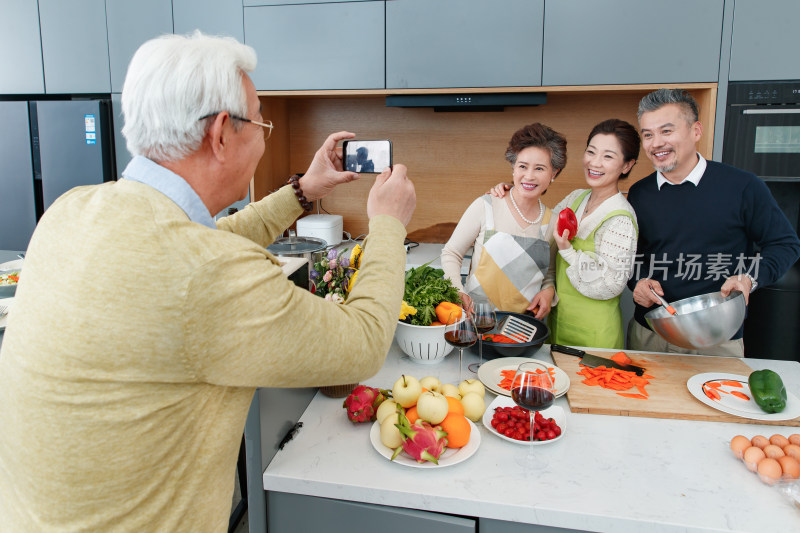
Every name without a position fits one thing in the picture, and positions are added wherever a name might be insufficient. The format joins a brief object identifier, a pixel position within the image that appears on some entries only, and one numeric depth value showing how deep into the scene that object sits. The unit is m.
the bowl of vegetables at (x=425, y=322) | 1.47
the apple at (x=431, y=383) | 1.25
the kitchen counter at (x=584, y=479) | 0.97
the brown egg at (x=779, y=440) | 1.09
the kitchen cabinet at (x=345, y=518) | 1.03
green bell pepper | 1.24
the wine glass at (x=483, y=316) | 1.41
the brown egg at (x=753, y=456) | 1.06
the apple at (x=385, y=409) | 1.16
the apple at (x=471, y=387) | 1.27
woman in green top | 1.82
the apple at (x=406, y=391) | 1.16
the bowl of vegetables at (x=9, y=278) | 1.81
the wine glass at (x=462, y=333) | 1.33
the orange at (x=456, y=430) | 1.11
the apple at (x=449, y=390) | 1.25
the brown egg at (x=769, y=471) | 1.02
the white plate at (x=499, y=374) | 1.36
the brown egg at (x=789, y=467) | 1.01
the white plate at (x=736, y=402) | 1.25
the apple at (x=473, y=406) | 1.22
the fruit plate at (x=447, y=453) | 1.08
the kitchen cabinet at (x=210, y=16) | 2.93
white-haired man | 0.70
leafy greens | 1.48
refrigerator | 3.03
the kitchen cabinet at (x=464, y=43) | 2.69
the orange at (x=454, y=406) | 1.16
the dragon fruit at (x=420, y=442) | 1.07
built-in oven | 2.50
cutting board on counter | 1.28
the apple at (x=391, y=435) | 1.10
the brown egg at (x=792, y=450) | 1.05
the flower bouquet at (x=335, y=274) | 1.46
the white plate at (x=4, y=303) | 1.63
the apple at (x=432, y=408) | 1.10
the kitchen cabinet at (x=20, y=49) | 3.09
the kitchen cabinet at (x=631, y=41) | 2.54
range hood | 2.78
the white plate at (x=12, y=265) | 2.03
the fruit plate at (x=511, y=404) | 1.21
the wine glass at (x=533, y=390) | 1.07
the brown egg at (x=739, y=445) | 1.10
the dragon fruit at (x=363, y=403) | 1.21
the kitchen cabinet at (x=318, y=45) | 2.82
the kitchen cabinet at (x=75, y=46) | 3.04
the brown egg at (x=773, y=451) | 1.06
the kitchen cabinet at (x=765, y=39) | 2.46
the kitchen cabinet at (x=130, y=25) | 2.99
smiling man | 1.82
